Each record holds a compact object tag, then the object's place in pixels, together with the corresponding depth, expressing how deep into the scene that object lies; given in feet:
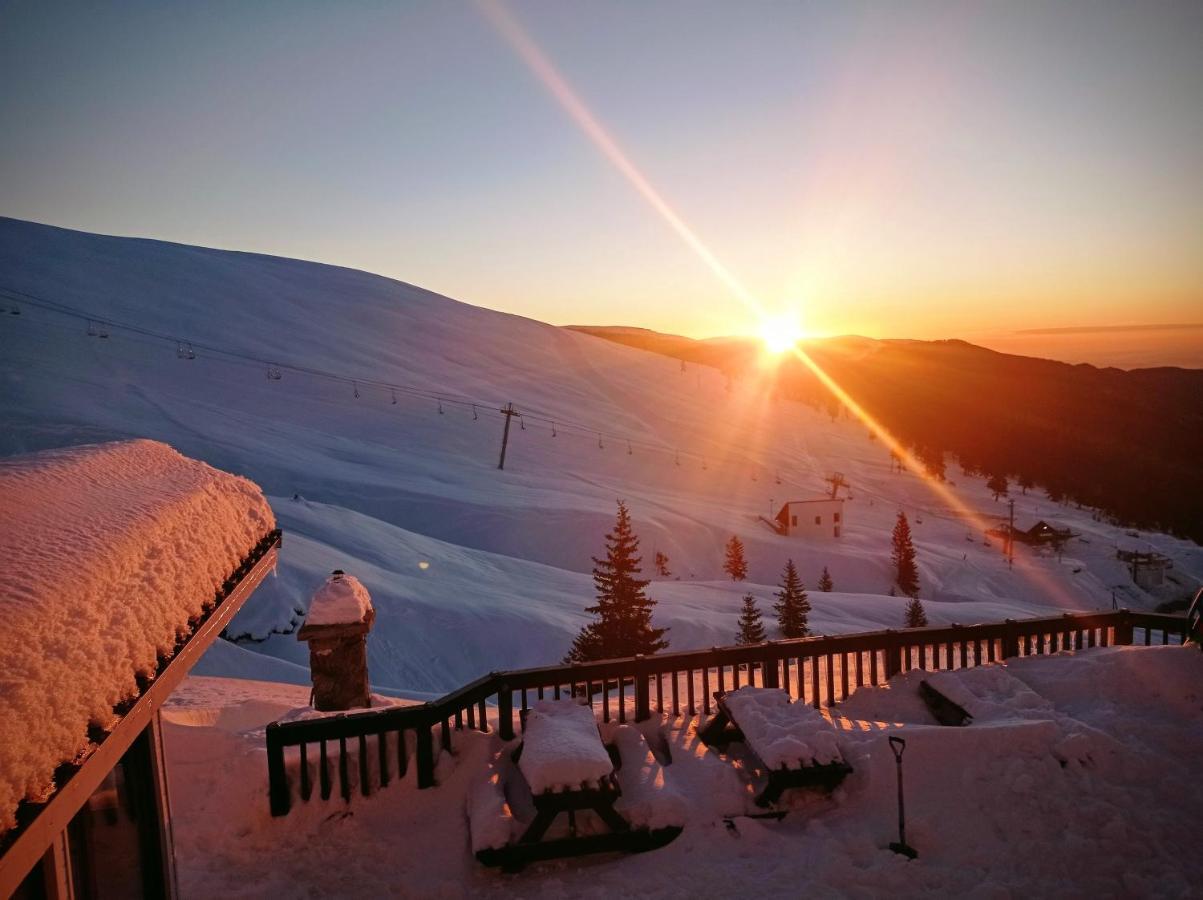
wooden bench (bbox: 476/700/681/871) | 16.01
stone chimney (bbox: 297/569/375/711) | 23.25
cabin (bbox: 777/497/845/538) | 152.25
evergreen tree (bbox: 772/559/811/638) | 82.84
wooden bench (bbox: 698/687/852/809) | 17.61
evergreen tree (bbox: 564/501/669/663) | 59.98
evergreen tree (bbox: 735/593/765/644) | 75.00
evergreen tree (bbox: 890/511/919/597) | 133.59
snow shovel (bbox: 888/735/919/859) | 15.74
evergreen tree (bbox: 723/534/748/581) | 122.31
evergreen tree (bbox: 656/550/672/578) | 115.39
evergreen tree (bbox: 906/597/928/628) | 86.30
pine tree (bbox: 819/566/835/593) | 126.31
